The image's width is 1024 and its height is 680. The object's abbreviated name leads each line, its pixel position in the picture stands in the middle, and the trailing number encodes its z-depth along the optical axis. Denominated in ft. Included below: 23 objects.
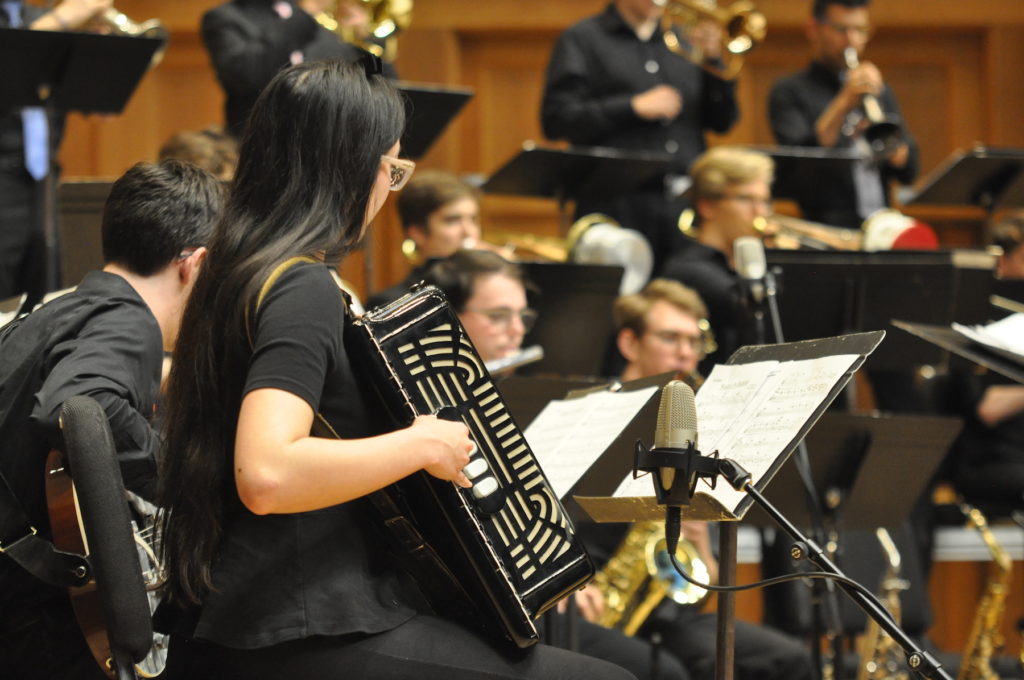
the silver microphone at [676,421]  13.17
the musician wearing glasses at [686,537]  25.86
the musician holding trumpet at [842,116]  36.81
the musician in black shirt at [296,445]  11.80
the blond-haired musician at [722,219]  32.37
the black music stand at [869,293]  26.78
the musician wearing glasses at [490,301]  25.63
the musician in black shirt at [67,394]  14.75
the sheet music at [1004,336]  17.75
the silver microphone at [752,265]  22.59
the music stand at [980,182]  35.81
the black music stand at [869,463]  22.70
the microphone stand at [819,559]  12.57
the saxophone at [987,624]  31.81
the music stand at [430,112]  29.96
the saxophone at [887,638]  26.32
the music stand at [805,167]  34.71
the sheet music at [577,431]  16.10
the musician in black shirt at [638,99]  36.14
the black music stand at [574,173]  33.50
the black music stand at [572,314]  28.43
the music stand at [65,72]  27.53
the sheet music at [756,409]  13.74
